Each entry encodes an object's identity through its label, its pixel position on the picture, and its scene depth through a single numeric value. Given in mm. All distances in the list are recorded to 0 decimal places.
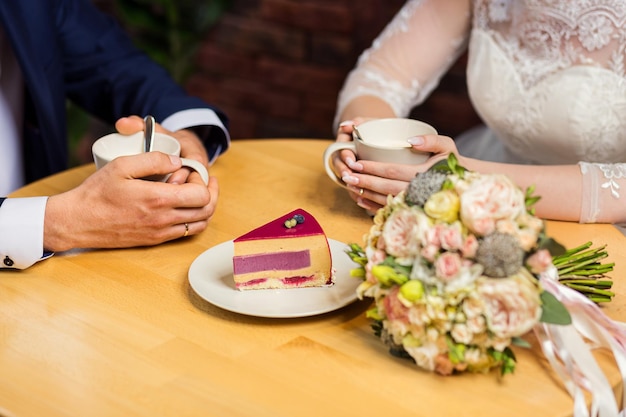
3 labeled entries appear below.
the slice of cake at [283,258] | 1233
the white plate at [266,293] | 1176
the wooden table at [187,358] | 1004
